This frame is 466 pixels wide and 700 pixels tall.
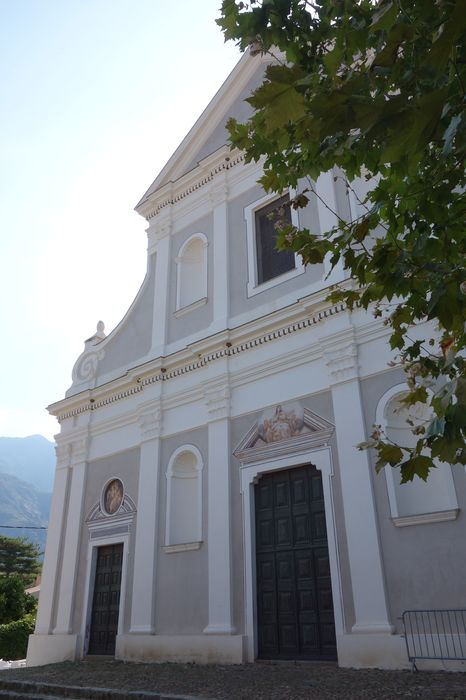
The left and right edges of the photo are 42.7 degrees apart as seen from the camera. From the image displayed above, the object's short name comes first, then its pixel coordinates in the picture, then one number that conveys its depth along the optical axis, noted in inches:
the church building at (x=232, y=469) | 323.3
